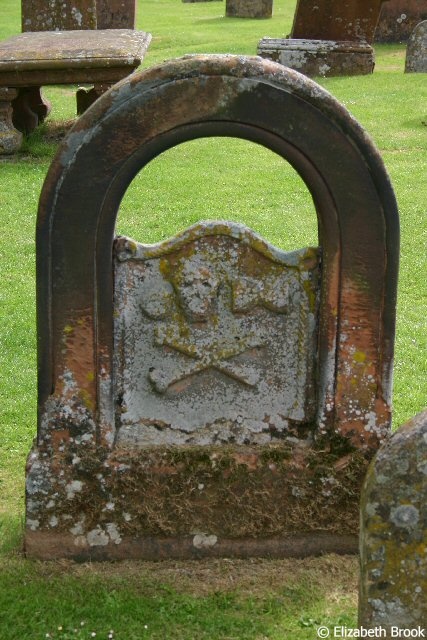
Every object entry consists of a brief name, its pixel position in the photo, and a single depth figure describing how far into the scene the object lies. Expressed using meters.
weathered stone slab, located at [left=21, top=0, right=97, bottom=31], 14.61
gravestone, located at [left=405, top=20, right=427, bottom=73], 16.64
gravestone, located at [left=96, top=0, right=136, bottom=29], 17.98
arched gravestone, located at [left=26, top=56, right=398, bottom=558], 4.53
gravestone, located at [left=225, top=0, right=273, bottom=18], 24.84
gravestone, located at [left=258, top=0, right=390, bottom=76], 16.19
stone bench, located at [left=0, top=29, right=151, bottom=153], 11.38
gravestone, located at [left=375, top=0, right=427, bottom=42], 20.98
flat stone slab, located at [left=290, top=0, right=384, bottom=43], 16.34
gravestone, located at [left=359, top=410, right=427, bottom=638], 2.82
